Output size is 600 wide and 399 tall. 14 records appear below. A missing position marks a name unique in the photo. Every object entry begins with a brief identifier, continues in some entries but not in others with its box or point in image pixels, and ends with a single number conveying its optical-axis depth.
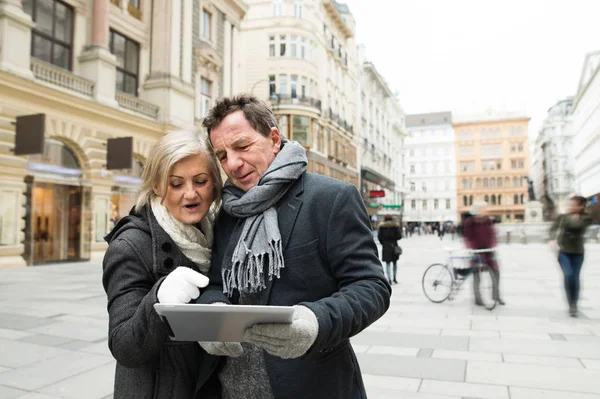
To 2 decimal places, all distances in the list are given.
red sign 51.19
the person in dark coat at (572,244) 7.50
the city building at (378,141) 53.12
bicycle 8.33
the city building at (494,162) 89.12
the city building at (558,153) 89.56
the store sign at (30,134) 13.28
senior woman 1.57
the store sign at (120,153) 16.48
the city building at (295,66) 35.03
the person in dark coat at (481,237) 8.25
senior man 1.66
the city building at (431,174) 91.56
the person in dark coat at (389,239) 11.38
